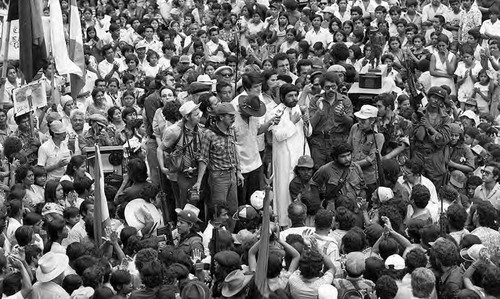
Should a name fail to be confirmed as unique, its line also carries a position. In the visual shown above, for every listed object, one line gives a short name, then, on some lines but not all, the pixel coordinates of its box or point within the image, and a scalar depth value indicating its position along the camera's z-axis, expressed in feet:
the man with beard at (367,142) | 47.52
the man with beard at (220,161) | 46.09
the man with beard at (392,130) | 50.03
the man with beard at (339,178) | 45.01
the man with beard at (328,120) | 49.85
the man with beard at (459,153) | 49.71
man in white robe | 46.39
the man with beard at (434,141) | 49.52
